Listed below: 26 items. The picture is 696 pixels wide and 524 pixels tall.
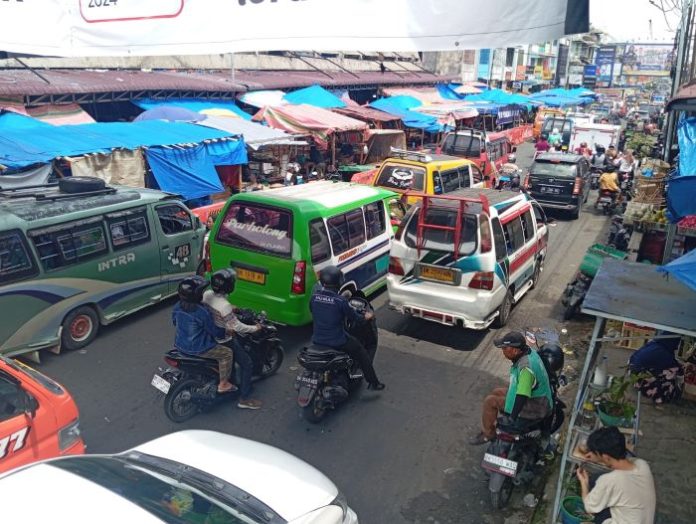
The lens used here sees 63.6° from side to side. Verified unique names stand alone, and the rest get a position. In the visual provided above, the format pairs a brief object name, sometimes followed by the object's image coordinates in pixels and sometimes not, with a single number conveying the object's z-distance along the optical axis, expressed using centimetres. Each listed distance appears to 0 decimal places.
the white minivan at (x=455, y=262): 763
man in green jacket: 468
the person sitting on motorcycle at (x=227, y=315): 591
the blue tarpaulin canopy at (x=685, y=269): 382
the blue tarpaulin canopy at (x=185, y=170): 1270
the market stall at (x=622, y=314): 438
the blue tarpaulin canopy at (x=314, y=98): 2261
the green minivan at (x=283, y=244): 752
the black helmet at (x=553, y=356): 555
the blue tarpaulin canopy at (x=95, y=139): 1035
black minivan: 1609
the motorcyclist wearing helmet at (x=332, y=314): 588
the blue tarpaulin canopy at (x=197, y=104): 1755
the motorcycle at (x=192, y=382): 590
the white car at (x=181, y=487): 275
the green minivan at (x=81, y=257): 673
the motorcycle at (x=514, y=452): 476
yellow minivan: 1264
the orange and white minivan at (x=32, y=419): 395
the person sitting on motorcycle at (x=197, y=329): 566
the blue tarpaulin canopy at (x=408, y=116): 2536
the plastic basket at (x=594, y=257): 908
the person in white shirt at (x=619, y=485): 362
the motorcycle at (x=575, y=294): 901
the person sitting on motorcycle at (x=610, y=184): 1706
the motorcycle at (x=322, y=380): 592
